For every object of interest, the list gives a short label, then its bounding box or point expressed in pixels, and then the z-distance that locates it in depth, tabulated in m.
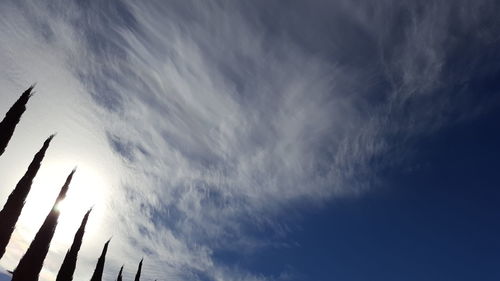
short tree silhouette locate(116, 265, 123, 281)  37.06
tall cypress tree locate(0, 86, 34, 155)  26.60
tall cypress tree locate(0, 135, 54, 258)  26.67
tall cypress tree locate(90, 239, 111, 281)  34.97
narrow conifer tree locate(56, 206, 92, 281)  31.09
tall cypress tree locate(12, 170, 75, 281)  27.92
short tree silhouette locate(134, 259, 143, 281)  40.62
